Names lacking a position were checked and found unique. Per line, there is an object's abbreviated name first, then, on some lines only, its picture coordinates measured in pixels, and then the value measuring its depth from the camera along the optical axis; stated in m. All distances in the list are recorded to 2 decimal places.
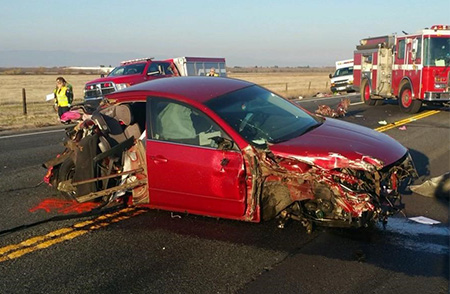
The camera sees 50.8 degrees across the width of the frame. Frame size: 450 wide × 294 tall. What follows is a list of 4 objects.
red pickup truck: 18.38
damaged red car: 4.54
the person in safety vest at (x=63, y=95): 15.10
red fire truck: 15.55
